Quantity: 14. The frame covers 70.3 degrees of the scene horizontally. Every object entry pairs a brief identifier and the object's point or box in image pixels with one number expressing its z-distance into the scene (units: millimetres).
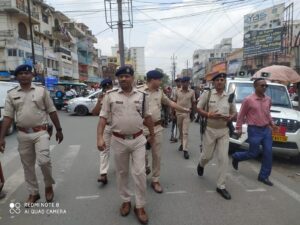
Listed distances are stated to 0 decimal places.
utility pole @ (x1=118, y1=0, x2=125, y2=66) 13589
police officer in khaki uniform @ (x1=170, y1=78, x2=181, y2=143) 5420
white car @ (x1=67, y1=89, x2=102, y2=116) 12428
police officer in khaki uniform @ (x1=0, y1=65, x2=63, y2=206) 2846
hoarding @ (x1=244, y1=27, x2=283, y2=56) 21832
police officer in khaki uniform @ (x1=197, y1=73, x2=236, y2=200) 3197
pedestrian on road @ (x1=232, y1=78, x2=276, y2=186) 3536
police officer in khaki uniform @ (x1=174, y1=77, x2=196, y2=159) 4863
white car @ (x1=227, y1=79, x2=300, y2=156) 4273
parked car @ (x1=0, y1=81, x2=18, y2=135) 7243
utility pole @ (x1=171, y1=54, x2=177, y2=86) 56342
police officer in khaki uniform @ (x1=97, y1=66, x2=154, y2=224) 2609
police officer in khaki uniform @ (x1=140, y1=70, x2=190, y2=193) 3368
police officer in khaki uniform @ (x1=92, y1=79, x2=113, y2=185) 3579
